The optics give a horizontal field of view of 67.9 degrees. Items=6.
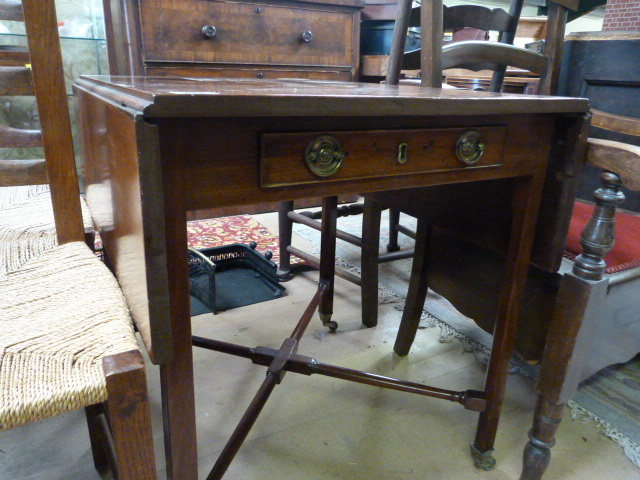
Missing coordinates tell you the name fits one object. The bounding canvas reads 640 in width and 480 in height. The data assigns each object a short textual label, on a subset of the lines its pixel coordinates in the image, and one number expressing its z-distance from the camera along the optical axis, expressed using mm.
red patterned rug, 2297
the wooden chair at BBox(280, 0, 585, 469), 1013
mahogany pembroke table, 523
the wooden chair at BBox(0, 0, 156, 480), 519
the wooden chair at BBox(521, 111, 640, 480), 815
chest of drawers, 1966
